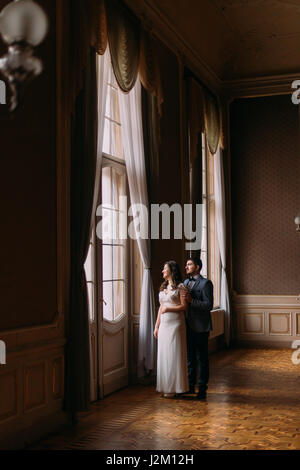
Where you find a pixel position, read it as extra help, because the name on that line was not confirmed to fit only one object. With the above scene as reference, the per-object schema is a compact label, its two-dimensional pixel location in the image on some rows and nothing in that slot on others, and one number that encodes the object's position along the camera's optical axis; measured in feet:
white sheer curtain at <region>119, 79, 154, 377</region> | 20.72
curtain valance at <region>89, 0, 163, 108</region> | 17.15
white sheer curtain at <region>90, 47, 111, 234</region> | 17.13
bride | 18.47
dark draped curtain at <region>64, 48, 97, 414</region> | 15.40
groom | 18.98
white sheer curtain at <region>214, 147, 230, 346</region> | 31.96
